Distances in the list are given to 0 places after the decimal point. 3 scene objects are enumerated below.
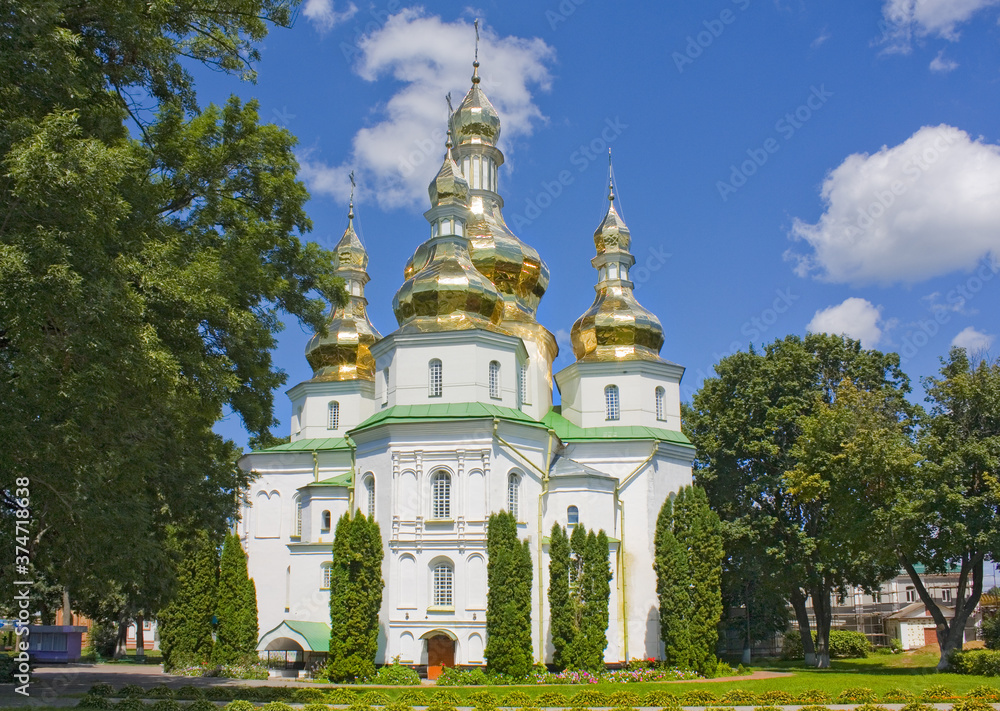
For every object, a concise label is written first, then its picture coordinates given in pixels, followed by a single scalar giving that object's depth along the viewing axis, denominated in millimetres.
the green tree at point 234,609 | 30828
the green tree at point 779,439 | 34438
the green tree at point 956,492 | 27656
